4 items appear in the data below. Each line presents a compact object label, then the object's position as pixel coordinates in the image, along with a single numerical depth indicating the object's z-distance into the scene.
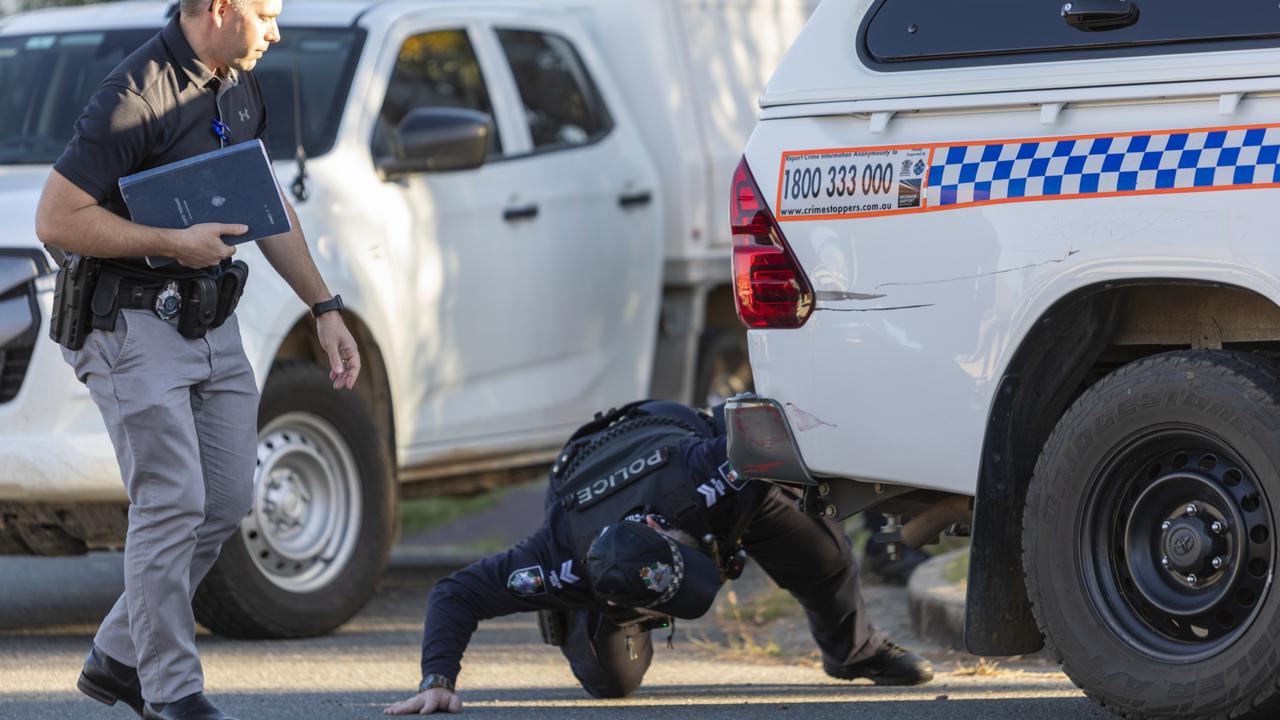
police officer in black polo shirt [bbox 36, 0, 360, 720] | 8.40
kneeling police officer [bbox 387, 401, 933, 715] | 9.78
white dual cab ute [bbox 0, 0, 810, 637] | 12.61
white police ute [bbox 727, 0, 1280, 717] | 7.80
